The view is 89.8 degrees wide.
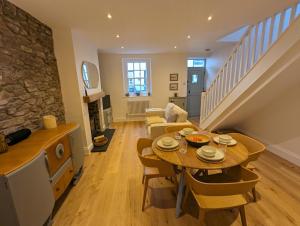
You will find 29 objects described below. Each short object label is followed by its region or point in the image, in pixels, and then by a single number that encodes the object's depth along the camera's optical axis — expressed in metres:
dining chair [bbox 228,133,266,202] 1.74
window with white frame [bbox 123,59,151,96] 5.56
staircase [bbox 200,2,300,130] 1.86
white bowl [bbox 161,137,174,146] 1.81
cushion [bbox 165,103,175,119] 3.79
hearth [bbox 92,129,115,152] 3.43
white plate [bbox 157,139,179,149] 1.75
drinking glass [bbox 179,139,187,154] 1.70
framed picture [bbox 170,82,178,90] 5.70
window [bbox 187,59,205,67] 5.81
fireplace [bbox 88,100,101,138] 4.14
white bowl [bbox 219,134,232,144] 1.86
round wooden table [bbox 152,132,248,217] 1.43
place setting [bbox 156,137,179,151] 1.74
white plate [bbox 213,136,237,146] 1.83
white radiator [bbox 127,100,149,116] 5.61
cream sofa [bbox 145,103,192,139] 3.02
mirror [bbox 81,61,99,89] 3.27
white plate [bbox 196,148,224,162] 1.47
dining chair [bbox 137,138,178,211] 1.71
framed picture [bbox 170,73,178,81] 5.62
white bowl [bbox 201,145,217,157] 1.52
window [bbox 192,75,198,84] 5.89
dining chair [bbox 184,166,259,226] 1.20
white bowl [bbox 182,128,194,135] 2.18
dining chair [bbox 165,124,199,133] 2.64
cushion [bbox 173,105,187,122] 3.19
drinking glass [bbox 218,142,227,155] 1.69
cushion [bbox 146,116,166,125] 3.78
